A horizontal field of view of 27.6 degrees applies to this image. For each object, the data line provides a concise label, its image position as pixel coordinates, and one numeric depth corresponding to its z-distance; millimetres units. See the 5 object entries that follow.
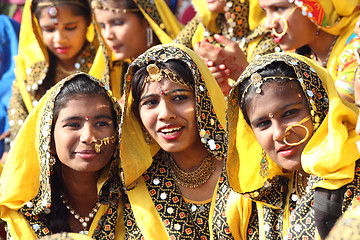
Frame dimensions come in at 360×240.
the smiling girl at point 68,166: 4082
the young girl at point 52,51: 5938
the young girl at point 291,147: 3273
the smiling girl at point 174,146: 3977
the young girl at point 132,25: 5812
